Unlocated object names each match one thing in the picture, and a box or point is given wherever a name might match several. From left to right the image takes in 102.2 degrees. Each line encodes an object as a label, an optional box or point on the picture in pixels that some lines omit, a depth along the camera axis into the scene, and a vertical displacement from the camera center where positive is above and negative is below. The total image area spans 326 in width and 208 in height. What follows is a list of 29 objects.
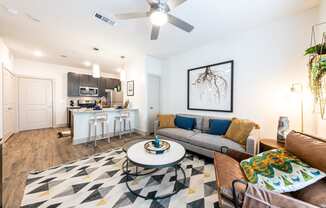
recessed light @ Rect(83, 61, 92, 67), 5.25 +1.52
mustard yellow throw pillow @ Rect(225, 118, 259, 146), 2.40 -0.55
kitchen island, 3.60 -0.71
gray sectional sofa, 2.26 -0.77
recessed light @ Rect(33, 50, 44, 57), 4.09 +1.51
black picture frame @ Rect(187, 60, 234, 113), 3.05 +0.48
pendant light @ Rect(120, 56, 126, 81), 4.86 +0.95
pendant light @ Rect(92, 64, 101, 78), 4.14 +0.95
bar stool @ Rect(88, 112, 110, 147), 3.72 -0.59
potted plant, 1.46 +0.35
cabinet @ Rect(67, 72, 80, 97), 5.80 +0.72
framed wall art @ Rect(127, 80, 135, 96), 4.98 +0.49
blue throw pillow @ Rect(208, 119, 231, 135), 2.87 -0.55
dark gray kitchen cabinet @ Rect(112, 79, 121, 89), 7.09 +0.96
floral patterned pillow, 1.02 -0.61
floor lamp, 2.15 +0.22
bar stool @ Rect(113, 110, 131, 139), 4.33 -0.65
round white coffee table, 1.65 -0.78
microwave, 6.15 +0.43
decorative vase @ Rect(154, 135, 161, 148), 2.11 -0.68
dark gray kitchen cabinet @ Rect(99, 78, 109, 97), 6.71 +0.73
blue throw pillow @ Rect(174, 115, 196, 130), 3.43 -0.57
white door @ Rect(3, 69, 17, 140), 3.57 -0.14
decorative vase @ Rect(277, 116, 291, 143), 2.12 -0.44
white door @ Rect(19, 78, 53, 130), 4.89 -0.13
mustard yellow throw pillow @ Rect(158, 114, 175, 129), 3.65 -0.56
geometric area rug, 1.57 -1.22
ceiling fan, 1.73 +1.23
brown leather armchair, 0.89 -0.66
